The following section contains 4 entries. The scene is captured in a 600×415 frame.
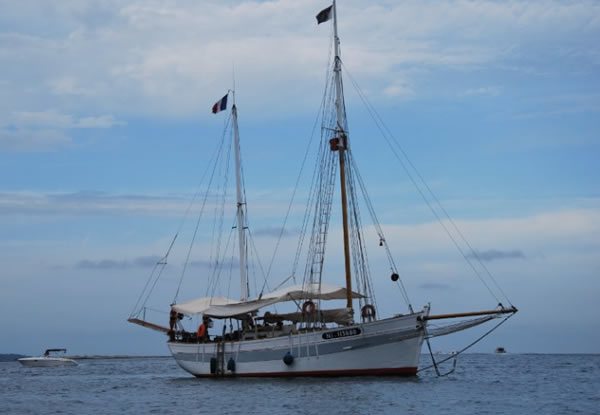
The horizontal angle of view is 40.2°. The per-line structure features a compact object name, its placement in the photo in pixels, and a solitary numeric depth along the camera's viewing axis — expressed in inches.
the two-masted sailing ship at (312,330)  2162.9
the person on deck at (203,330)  2682.1
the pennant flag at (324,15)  2474.7
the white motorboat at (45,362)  5206.7
